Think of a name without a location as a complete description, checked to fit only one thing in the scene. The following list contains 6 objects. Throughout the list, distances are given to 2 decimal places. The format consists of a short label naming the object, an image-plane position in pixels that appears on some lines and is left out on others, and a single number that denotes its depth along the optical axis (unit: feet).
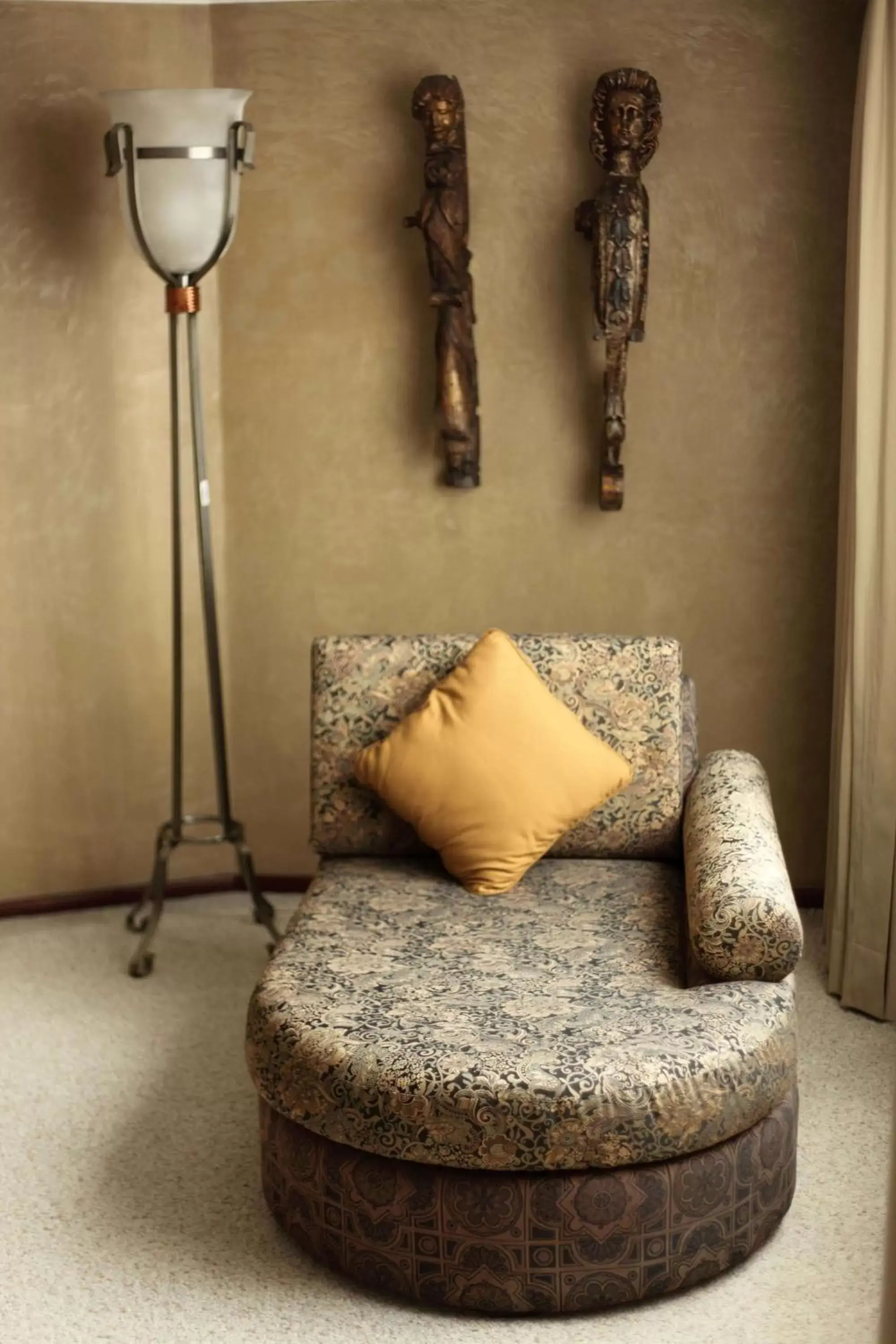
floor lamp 10.75
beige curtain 10.53
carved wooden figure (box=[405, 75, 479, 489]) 11.67
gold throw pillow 9.62
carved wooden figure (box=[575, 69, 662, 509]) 11.46
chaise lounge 7.20
